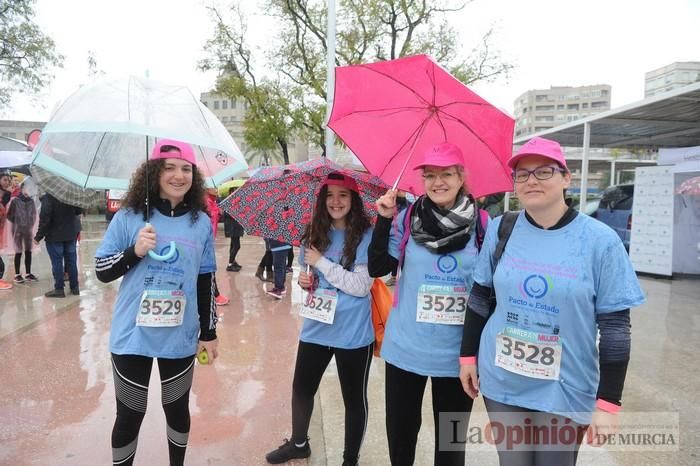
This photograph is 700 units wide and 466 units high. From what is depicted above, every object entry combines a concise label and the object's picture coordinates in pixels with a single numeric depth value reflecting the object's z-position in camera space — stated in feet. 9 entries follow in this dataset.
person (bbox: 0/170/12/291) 25.93
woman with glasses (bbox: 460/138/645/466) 5.48
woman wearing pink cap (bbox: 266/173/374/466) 8.43
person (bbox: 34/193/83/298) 22.63
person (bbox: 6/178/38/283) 26.05
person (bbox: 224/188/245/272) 30.17
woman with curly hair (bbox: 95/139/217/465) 7.23
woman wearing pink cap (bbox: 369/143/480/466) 6.98
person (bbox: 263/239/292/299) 22.52
